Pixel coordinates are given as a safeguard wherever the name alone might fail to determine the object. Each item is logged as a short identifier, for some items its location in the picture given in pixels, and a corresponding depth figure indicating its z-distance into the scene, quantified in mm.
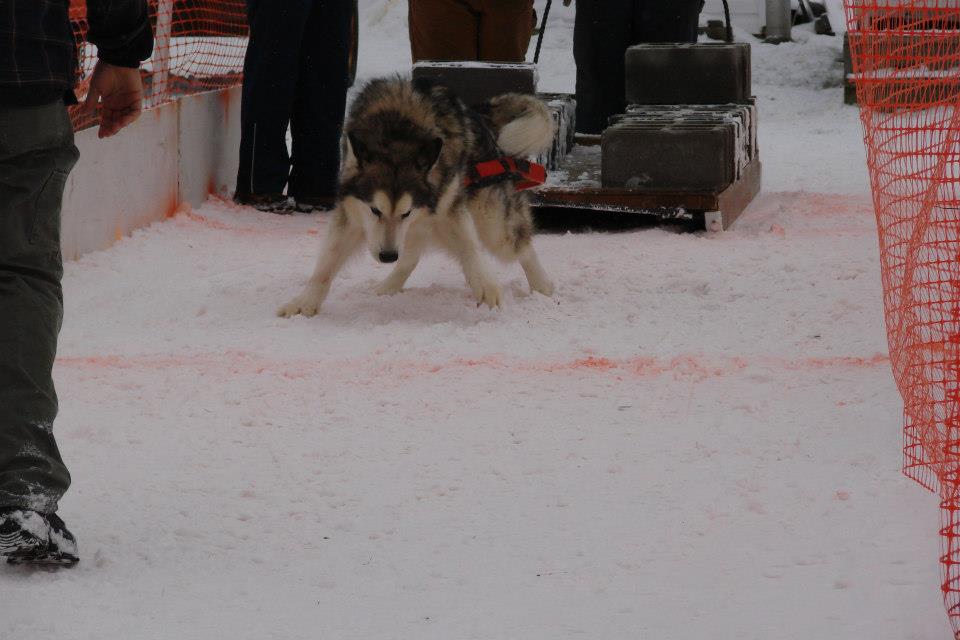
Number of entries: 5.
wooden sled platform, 12352
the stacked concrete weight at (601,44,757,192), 12430
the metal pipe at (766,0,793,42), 25141
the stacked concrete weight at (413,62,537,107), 13062
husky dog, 8789
